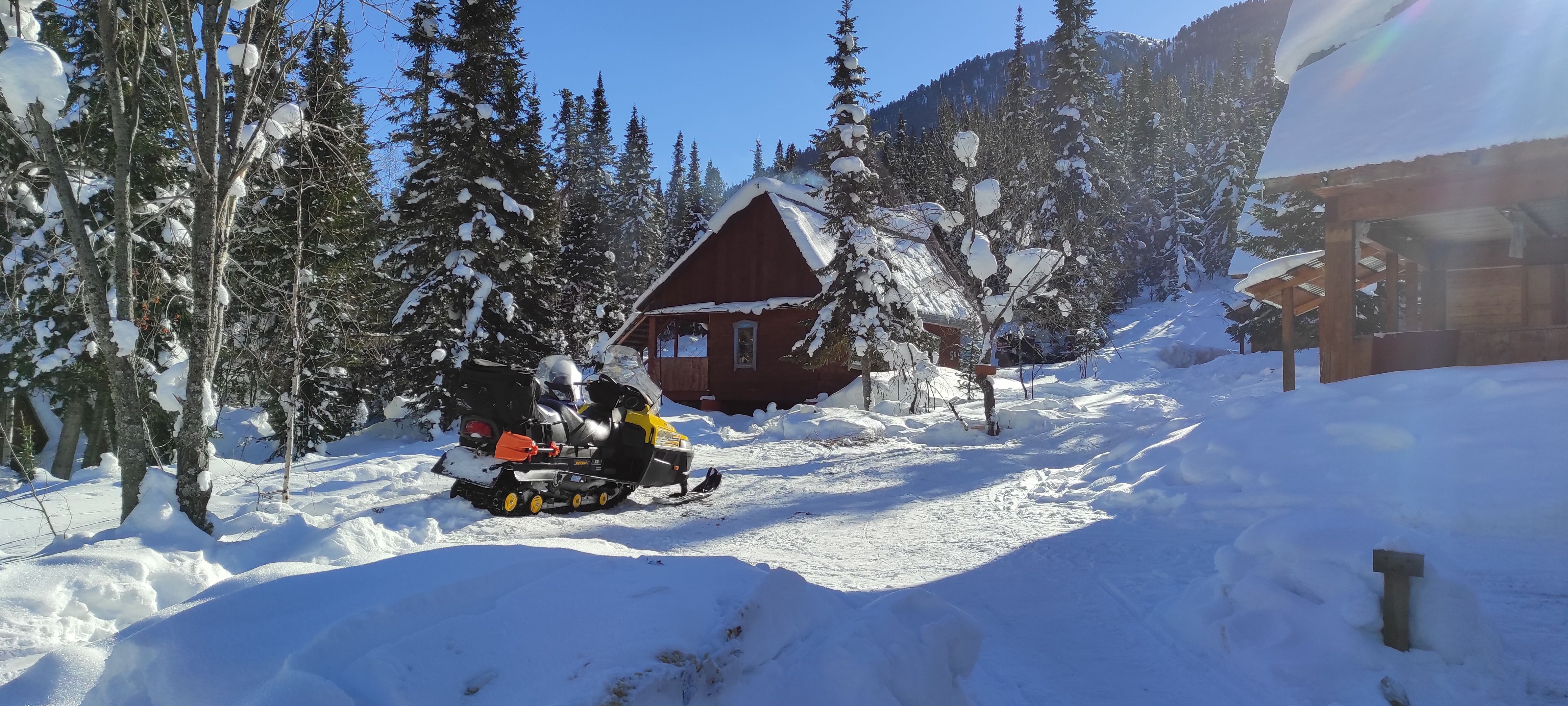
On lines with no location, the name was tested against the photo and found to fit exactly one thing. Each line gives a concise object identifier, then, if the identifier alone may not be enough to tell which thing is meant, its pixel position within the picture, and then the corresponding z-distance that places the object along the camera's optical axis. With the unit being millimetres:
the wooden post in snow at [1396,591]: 3705
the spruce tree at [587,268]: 33219
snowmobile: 7324
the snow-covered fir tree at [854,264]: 17672
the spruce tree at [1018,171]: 17250
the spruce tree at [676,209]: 49875
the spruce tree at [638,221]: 43656
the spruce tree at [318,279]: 6688
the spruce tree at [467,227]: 17422
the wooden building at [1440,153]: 7965
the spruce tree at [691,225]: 44875
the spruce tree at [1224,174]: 43156
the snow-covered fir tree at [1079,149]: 26438
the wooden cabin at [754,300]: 21750
